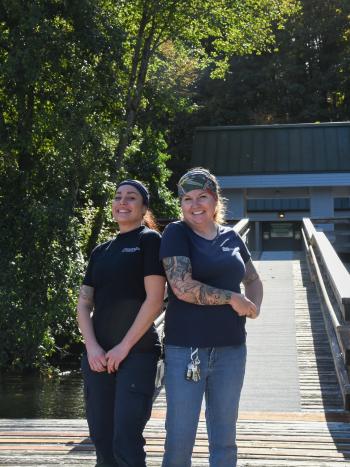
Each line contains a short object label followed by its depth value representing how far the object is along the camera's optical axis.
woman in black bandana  4.02
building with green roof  29.09
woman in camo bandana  3.91
